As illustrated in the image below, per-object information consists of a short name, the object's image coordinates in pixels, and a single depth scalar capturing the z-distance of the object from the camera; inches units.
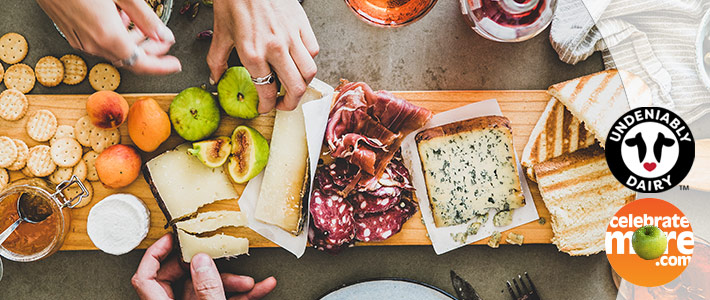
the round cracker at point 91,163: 46.9
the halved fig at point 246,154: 45.4
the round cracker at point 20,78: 47.0
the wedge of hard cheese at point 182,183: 46.2
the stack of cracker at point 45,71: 47.0
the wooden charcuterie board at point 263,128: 46.9
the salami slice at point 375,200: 46.2
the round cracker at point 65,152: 46.3
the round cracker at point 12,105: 46.2
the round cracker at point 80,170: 46.6
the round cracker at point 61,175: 46.8
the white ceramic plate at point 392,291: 47.5
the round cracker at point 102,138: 46.6
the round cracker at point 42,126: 46.4
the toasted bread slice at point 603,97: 45.7
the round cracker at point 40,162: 46.2
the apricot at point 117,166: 44.5
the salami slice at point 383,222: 47.1
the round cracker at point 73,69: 47.4
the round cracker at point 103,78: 47.4
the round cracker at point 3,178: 46.1
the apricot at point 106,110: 44.5
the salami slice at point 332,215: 46.1
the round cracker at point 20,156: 46.2
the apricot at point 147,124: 43.9
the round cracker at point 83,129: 46.6
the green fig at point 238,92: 44.0
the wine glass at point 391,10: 40.7
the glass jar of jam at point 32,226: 44.1
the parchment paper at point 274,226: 47.6
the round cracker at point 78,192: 47.1
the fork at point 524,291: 49.9
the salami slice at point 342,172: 46.6
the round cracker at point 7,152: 45.8
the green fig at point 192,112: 44.8
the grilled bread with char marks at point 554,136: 47.9
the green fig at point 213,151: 45.2
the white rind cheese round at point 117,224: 44.9
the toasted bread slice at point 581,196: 47.3
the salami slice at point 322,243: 46.9
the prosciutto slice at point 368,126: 45.5
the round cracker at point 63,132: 46.7
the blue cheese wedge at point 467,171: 48.1
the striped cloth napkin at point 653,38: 44.8
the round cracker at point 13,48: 47.3
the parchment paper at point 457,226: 48.5
